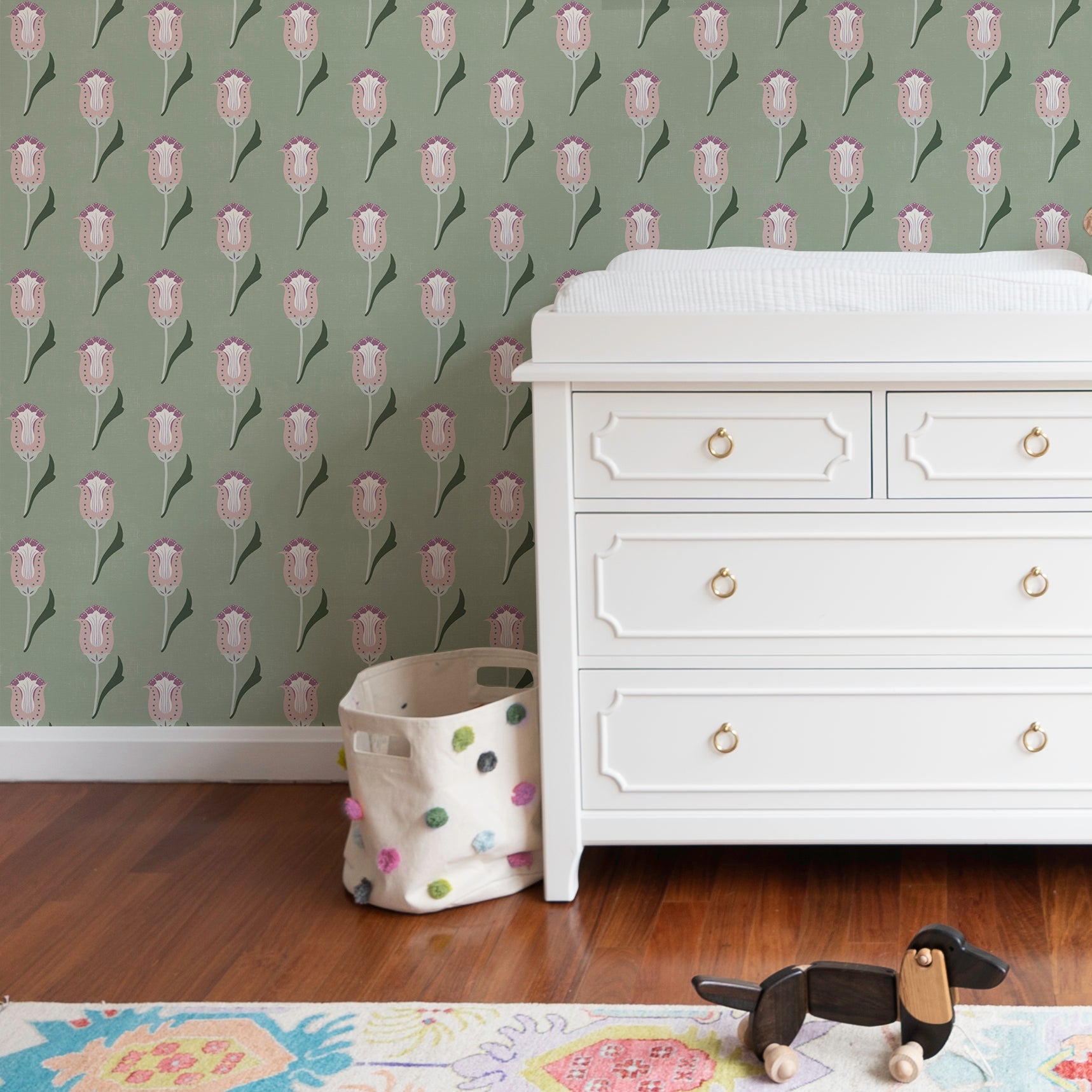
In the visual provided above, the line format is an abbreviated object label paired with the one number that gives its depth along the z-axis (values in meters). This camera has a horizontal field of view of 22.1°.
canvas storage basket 4.42
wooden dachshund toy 3.93
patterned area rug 3.97
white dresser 4.32
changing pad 4.30
